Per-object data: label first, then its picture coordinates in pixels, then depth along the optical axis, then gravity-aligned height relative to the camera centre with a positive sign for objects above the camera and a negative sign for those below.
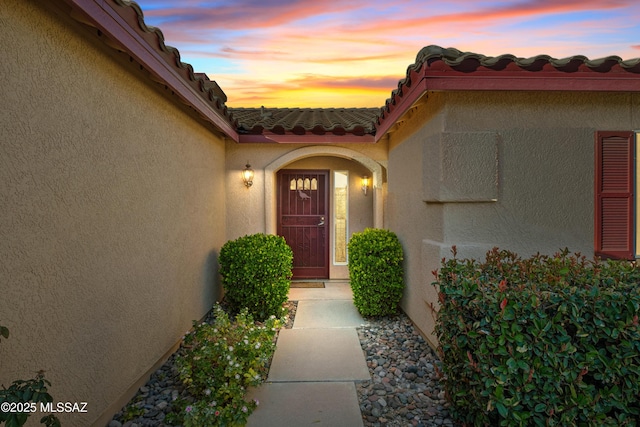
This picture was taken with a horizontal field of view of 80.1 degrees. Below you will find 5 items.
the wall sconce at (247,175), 7.93 +0.68
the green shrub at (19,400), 1.67 -0.89
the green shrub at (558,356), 2.55 -1.01
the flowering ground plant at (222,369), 3.27 -1.65
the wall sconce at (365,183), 9.41 +0.62
